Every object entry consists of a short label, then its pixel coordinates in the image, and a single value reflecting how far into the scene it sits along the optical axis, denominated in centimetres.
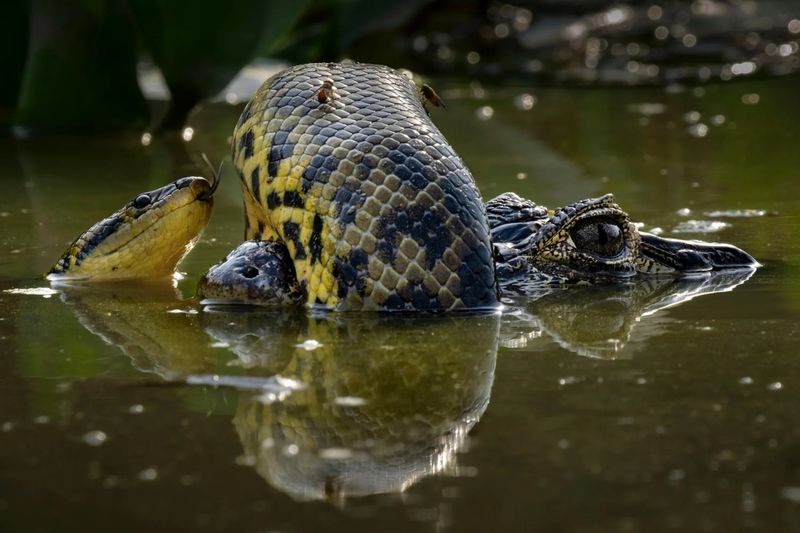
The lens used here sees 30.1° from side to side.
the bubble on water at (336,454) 367
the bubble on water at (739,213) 737
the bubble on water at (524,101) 1204
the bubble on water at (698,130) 1039
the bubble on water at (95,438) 377
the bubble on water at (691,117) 1108
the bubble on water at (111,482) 346
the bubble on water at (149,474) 350
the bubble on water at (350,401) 411
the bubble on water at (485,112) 1134
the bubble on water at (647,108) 1152
